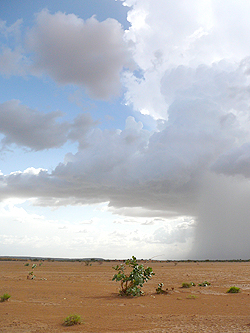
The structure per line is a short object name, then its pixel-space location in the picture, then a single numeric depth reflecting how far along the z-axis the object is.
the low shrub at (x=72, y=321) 12.41
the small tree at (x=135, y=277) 19.64
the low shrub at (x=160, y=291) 21.66
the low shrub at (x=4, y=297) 18.42
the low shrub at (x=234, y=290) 22.38
